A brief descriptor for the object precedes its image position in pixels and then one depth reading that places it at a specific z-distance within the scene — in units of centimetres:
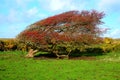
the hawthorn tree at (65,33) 1480
